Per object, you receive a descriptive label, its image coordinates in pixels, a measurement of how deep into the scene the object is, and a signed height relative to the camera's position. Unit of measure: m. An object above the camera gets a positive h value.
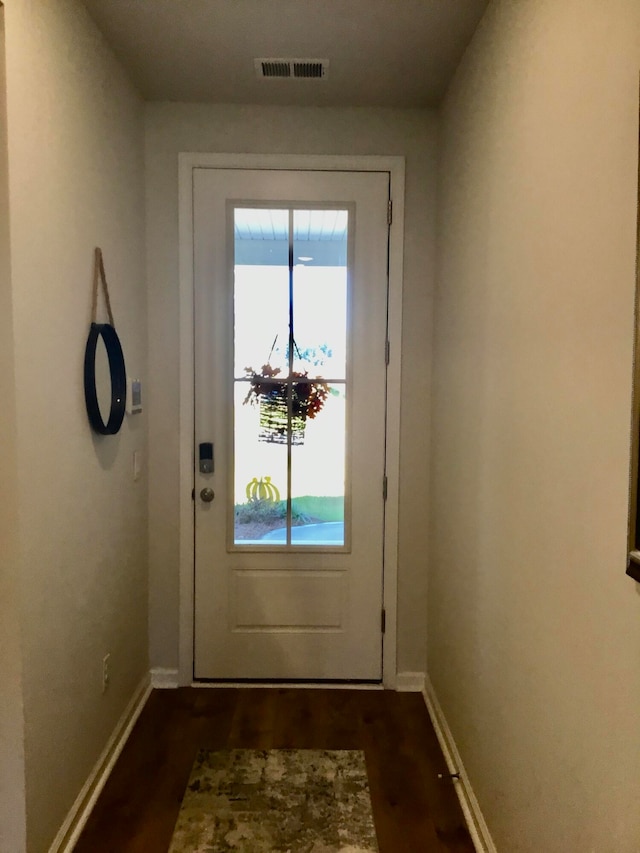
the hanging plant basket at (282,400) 2.59 -0.04
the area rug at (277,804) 1.78 -1.32
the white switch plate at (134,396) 2.29 -0.02
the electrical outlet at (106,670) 2.07 -0.97
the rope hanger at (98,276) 1.92 +0.37
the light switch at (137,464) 2.40 -0.29
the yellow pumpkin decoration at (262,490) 2.62 -0.43
